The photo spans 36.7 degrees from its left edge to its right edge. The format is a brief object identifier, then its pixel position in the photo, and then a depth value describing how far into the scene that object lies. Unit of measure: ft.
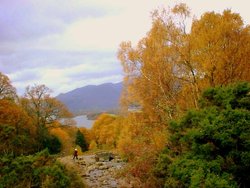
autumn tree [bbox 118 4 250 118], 68.80
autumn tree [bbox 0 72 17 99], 140.87
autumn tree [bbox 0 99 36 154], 66.13
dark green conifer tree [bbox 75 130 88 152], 209.97
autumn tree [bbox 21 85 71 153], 161.79
